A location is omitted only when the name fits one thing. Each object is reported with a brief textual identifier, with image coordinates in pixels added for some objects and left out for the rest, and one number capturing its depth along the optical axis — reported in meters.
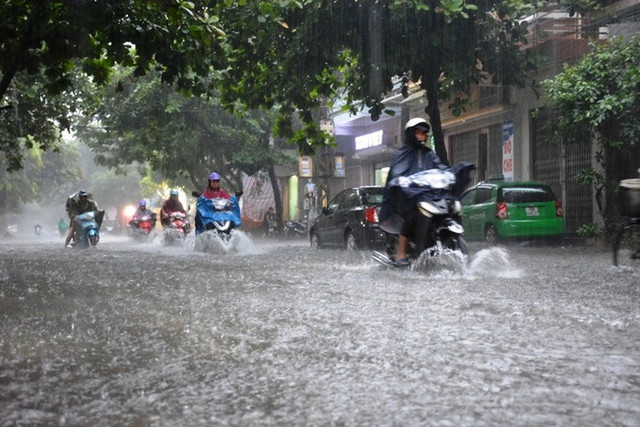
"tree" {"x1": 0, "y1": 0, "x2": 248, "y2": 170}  11.79
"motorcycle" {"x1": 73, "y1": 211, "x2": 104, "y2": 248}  22.41
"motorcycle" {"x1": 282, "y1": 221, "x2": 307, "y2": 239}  37.16
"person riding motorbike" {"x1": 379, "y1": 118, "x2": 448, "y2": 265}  10.63
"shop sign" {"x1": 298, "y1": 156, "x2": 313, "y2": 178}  38.78
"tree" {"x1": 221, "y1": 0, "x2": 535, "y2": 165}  17.53
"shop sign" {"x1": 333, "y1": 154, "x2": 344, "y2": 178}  35.82
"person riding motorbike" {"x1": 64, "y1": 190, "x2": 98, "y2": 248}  22.44
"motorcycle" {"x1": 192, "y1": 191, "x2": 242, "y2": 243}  18.11
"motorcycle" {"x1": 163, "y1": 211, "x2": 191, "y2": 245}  23.28
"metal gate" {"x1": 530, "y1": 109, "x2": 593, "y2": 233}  24.05
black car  18.84
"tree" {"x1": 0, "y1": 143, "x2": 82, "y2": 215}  60.84
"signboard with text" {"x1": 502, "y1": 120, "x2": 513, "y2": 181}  27.56
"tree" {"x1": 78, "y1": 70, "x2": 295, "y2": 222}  35.91
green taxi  20.30
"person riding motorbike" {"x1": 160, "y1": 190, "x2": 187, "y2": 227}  23.70
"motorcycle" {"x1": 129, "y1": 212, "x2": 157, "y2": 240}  28.85
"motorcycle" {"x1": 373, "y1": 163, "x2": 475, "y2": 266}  10.25
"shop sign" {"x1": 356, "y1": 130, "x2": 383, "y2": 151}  37.22
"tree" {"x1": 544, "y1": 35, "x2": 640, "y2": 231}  18.59
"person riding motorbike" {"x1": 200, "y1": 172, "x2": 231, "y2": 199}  18.33
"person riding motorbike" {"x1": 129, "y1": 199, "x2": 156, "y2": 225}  29.02
